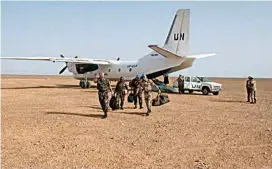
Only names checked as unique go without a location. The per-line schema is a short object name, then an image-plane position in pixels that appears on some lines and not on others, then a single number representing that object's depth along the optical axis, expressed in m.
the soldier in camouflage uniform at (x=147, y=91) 9.93
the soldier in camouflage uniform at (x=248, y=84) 15.18
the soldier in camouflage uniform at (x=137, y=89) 11.02
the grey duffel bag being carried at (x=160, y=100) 12.65
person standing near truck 20.55
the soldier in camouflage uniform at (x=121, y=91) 11.26
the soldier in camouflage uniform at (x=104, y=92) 9.21
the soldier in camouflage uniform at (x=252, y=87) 14.98
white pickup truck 20.09
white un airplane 21.24
